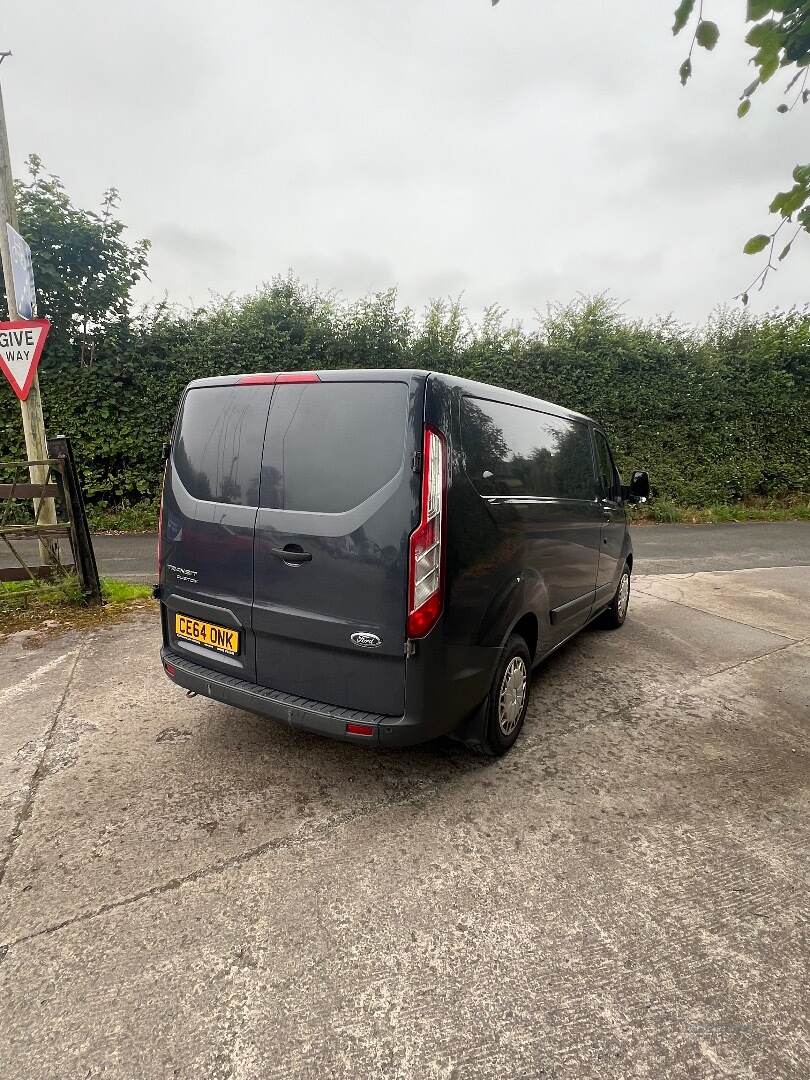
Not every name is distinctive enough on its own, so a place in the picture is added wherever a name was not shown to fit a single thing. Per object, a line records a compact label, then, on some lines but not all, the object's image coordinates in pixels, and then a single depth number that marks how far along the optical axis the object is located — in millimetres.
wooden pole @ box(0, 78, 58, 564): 5088
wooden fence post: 5020
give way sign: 4805
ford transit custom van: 2291
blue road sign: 5012
